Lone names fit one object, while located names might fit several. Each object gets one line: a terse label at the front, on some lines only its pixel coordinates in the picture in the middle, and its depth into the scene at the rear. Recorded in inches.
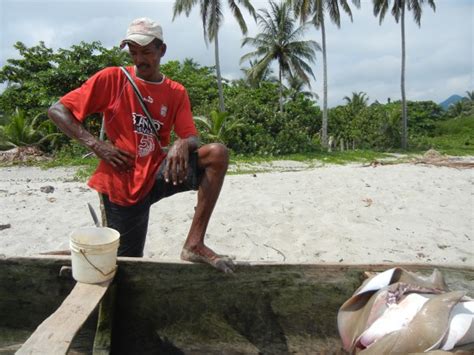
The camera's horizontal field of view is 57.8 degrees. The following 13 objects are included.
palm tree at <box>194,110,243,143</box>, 580.0
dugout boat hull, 99.0
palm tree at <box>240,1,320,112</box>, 991.0
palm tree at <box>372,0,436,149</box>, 933.2
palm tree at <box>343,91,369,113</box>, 1259.8
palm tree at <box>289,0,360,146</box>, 844.6
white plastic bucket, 84.5
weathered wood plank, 64.2
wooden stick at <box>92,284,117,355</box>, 91.9
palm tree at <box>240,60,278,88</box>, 1062.4
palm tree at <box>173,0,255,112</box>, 800.9
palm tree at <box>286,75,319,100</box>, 1073.6
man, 95.9
